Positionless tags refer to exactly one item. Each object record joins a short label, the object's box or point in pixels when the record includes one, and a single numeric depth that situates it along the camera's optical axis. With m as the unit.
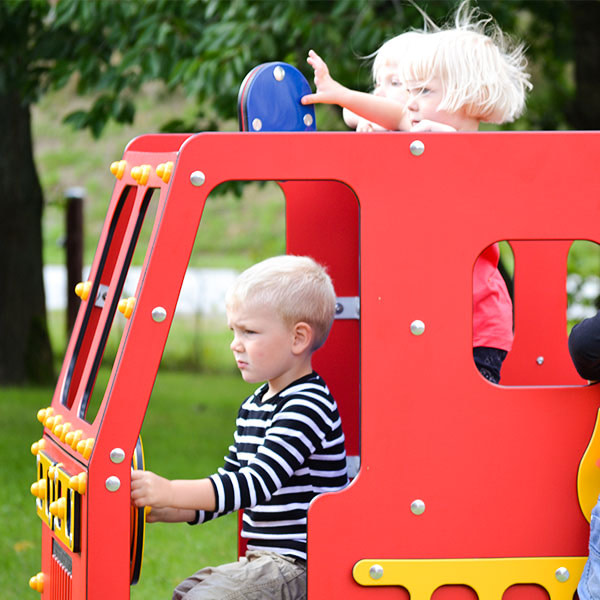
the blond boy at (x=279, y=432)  4.59
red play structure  4.27
